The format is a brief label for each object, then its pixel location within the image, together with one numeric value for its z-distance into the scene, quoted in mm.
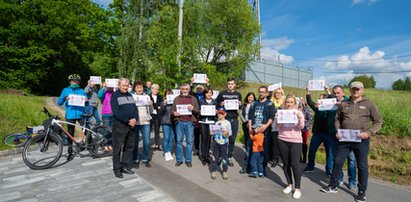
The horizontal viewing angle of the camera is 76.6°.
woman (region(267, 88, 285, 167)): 5939
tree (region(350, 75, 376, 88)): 66944
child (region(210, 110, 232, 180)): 5594
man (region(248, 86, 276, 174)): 5516
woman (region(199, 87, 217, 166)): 6512
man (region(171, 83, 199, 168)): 6309
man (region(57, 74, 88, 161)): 6539
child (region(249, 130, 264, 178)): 5504
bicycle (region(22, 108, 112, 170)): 5918
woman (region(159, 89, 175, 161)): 6725
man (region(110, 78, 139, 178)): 5457
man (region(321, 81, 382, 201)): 4465
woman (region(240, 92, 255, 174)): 6330
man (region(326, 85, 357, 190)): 5078
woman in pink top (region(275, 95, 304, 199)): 4621
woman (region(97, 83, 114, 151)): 7207
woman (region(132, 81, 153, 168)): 6182
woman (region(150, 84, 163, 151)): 7617
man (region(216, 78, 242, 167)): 6531
